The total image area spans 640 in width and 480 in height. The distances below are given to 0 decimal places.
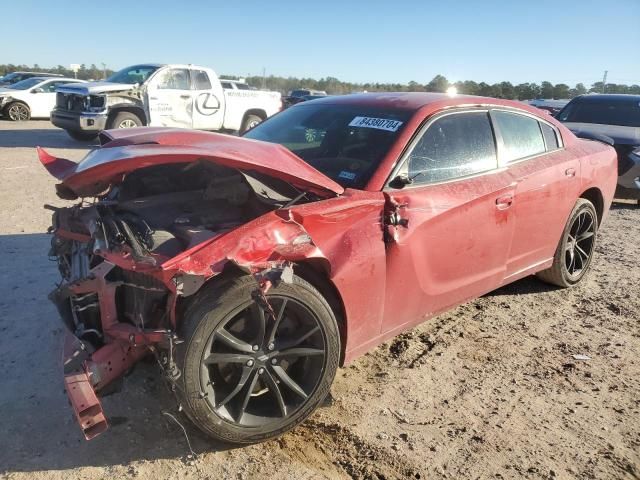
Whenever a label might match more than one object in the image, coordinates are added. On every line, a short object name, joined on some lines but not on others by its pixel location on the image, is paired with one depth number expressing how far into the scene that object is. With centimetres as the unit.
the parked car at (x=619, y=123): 851
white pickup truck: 1245
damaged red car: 247
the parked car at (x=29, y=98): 1856
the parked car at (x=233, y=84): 1994
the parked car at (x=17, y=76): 2512
